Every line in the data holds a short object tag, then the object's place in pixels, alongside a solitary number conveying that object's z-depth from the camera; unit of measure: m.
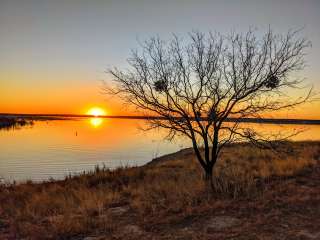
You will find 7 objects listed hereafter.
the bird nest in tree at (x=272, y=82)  6.85
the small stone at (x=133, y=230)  4.49
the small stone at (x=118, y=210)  5.67
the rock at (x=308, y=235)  3.95
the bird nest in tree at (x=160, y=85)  7.18
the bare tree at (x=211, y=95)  6.89
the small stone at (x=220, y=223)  4.42
